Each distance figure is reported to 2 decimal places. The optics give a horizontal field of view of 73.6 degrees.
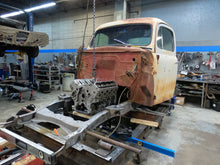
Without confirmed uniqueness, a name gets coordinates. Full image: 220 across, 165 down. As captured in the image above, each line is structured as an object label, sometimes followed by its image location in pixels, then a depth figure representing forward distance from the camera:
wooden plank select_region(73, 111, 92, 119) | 1.94
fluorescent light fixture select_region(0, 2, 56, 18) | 10.09
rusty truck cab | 2.28
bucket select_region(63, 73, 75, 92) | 7.84
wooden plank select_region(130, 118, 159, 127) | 2.21
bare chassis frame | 1.26
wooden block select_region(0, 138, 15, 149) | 1.92
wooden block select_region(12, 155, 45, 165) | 1.48
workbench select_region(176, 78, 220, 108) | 5.44
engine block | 1.86
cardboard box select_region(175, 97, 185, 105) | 6.00
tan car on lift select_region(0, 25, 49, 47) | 4.30
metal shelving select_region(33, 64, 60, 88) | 7.75
